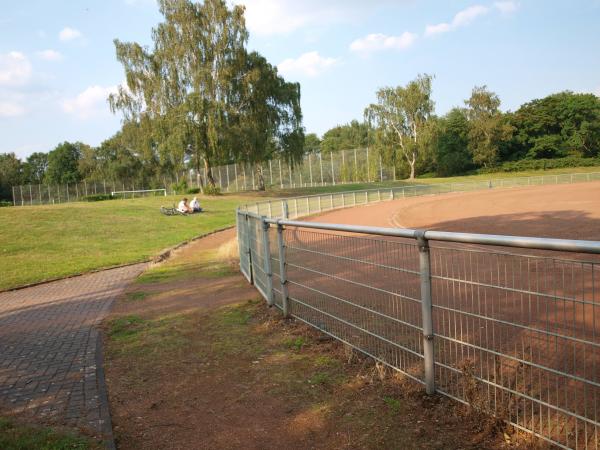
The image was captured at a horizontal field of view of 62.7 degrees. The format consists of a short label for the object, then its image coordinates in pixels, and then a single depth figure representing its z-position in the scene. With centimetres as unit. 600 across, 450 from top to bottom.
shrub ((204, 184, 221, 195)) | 4219
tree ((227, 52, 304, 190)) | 3912
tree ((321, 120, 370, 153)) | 11144
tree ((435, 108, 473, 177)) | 7556
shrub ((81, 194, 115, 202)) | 5138
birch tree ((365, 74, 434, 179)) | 6269
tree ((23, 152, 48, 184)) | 9777
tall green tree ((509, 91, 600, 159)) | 7188
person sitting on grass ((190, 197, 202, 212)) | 2814
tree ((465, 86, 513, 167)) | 7194
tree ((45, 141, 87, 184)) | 8931
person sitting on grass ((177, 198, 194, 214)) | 2756
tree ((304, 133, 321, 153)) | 12669
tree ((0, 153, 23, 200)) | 6988
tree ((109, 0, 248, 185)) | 3791
